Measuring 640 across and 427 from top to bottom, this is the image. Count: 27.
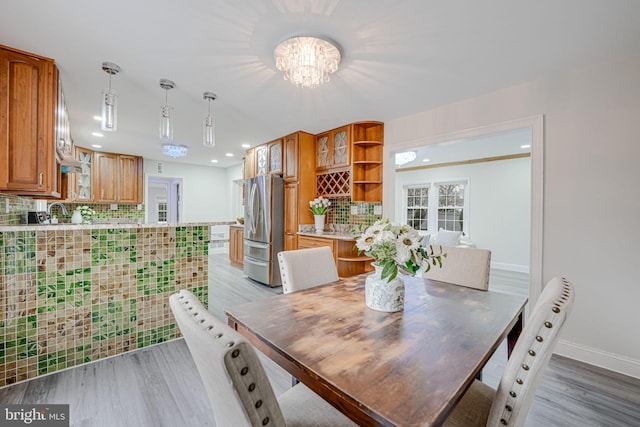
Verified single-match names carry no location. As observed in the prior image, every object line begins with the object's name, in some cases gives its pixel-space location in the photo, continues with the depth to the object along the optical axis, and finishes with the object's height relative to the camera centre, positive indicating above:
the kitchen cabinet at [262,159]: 4.81 +0.96
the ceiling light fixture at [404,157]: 3.94 +0.82
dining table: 0.70 -0.48
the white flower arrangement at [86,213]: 5.03 -0.06
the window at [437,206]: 6.37 +0.17
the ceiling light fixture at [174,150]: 4.70 +1.07
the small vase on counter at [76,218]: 4.11 -0.13
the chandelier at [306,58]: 1.85 +1.09
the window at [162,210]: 7.06 +0.01
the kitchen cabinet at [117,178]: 5.48 +0.68
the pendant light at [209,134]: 2.44 +0.70
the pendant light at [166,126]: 2.24 +0.70
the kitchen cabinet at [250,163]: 5.17 +0.93
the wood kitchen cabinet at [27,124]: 1.85 +0.61
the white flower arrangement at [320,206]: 4.16 +0.09
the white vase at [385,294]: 1.27 -0.39
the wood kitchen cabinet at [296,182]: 4.16 +0.46
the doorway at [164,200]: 7.00 +0.27
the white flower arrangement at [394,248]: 1.25 -0.17
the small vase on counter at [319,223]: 4.20 -0.17
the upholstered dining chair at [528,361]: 0.74 -0.41
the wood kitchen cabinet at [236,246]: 5.39 -0.71
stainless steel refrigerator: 4.23 -0.26
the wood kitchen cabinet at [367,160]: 3.65 +0.71
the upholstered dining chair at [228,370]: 0.55 -0.34
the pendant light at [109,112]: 2.06 +0.75
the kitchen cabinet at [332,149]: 3.82 +0.94
